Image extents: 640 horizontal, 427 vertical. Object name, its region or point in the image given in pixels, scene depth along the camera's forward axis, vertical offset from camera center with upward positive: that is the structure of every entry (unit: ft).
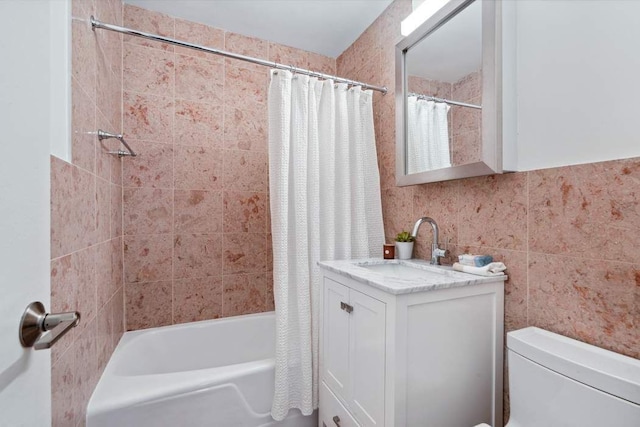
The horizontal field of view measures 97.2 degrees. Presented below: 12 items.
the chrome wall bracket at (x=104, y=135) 4.19 +1.18
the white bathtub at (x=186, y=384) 3.98 -2.85
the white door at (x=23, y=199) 1.25 +0.07
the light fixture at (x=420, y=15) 4.42 +3.25
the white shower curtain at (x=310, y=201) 4.92 +0.21
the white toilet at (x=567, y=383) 2.26 -1.53
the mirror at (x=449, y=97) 3.67 +1.78
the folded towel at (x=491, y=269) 3.64 -0.76
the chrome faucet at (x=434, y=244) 4.48 -0.53
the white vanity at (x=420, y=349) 3.09 -1.65
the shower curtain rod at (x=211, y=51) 4.13 +2.74
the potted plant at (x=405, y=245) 5.12 -0.62
